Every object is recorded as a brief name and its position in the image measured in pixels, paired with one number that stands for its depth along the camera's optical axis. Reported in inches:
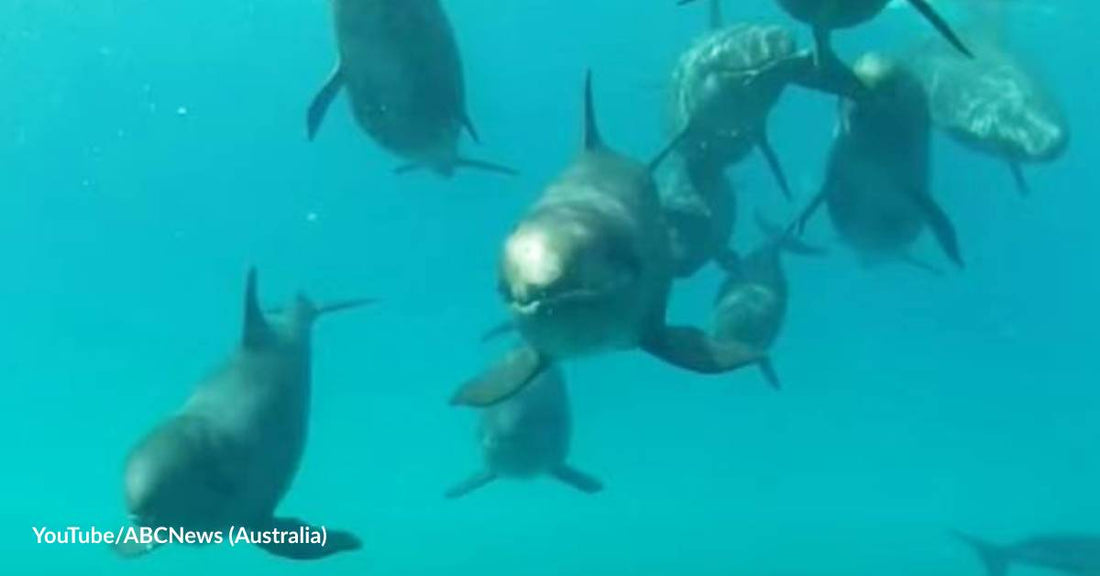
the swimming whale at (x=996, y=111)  484.7
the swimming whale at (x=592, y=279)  233.8
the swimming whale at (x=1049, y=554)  668.7
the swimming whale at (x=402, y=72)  339.3
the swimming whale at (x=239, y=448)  271.0
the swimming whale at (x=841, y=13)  278.5
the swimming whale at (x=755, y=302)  433.4
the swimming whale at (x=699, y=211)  397.1
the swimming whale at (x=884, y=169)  372.7
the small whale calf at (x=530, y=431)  467.2
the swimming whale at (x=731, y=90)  373.7
